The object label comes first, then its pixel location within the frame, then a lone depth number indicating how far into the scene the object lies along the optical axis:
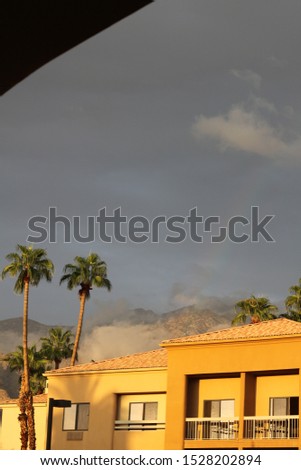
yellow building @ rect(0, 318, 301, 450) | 37.53
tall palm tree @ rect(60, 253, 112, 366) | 73.69
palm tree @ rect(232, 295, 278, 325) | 71.81
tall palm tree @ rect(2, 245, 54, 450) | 67.25
